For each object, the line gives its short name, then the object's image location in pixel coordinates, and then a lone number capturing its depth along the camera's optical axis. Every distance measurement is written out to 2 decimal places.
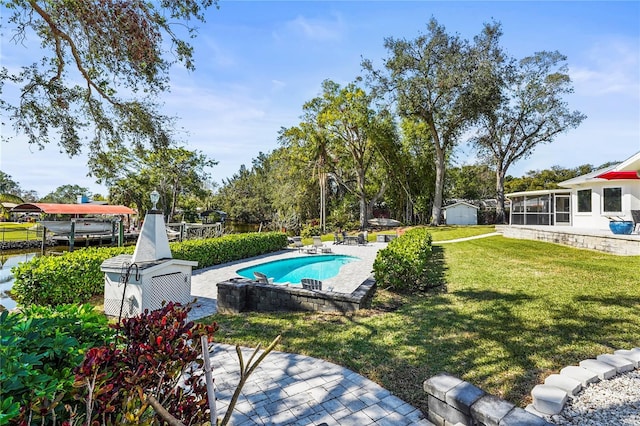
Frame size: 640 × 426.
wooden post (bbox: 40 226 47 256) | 18.70
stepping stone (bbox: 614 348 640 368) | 3.86
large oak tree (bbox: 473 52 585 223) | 28.53
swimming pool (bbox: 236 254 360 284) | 12.73
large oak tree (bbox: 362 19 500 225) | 22.58
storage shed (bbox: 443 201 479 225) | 30.50
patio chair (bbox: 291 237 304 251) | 18.51
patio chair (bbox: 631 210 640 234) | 13.12
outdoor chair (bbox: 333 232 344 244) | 20.62
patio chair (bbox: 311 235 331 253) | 16.88
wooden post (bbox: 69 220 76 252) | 16.38
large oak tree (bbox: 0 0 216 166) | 6.68
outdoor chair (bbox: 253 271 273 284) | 8.45
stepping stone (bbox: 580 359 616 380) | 3.60
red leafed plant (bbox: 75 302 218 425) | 1.50
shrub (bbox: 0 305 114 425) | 1.33
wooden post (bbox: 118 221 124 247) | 15.28
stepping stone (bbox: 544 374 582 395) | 3.34
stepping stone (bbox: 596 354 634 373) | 3.73
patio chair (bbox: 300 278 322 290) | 7.63
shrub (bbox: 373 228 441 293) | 7.89
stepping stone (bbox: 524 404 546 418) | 3.04
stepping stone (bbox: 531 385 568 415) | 3.04
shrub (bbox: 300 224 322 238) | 24.98
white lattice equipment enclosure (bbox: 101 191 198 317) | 6.57
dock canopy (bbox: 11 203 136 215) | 21.45
